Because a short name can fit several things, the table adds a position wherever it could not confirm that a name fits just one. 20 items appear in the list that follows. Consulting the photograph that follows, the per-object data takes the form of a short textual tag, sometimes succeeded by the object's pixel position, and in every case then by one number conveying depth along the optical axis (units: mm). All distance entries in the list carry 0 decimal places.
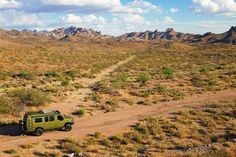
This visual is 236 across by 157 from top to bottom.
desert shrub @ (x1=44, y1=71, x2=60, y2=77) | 53038
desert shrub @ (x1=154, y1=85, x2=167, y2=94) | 39538
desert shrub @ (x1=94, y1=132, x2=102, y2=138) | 24194
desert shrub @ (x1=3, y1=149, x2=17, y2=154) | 21203
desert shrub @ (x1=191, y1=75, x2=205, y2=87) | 43569
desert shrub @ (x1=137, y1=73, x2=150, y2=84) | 47406
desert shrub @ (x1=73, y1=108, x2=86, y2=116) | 30153
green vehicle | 23875
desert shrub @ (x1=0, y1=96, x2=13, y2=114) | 29312
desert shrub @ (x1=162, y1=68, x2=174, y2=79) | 51181
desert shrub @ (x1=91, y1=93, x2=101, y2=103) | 35150
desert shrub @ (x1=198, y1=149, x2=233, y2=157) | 17922
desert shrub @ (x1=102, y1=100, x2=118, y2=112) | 31719
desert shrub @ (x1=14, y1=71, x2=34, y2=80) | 49159
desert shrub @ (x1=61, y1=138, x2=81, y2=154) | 21375
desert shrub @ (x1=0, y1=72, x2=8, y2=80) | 48009
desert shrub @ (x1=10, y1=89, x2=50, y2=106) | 32250
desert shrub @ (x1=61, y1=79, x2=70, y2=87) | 44516
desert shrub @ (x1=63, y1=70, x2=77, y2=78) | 53559
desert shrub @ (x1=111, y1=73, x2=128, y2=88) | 43475
